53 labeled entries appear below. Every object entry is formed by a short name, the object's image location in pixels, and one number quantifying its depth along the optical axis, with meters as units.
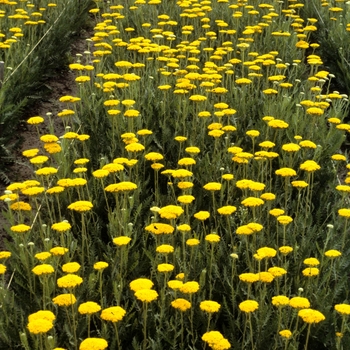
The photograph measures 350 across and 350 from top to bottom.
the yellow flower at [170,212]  3.68
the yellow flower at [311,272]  3.40
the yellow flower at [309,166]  4.17
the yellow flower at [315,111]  4.99
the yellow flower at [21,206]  4.21
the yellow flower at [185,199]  3.86
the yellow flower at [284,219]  3.72
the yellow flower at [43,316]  2.91
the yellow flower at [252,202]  3.79
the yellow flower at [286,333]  2.98
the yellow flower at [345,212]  3.86
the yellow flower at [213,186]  4.07
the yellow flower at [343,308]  3.04
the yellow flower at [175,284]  3.20
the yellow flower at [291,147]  4.48
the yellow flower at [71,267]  3.26
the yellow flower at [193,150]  4.63
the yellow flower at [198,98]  5.24
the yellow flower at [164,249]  3.44
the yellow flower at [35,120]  4.93
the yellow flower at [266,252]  3.40
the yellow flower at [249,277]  3.25
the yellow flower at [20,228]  3.71
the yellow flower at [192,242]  3.64
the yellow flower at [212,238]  3.53
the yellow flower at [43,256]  3.39
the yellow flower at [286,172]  4.22
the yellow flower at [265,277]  3.29
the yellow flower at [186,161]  4.40
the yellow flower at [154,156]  4.52
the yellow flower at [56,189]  4.07
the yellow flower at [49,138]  4.64
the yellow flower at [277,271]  3.32
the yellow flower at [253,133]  4.84
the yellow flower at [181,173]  4.17
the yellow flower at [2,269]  3.39
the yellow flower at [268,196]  4.00
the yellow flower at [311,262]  3.41
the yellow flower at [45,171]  4.15
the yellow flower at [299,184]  4.14
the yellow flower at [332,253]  3.48
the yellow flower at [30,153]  4.47
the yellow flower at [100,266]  3.37
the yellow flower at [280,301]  3.11
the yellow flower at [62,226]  3.56
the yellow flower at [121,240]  3.45
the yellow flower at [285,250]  3.53
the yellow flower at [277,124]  4.85
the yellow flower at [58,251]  3.47
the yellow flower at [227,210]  3.79
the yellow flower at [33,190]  3.96
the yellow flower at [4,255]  3.61
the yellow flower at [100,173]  4.08
